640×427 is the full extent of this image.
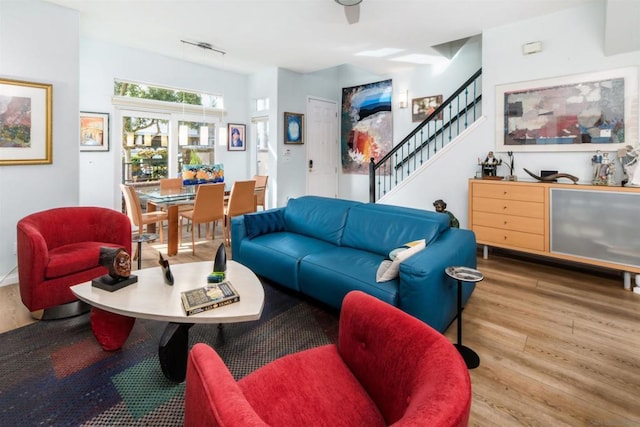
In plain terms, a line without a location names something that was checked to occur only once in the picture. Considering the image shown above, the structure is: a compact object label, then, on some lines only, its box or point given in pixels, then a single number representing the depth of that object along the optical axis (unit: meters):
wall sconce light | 6.41
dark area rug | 1.73
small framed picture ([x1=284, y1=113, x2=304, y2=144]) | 6.51
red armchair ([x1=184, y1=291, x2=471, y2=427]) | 0.81
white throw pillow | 2.29
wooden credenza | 3.17
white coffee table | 1.88
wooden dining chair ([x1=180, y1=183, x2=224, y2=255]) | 4.48
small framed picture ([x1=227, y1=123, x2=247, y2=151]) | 6.69
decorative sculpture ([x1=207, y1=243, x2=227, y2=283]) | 2.38
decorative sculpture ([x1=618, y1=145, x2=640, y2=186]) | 3.19
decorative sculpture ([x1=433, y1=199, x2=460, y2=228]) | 4.51
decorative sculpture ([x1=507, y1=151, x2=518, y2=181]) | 4.16
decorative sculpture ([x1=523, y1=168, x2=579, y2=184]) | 3.55
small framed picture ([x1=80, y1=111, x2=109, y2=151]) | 4.82
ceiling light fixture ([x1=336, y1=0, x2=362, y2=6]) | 3.10
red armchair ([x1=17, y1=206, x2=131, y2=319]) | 2.57
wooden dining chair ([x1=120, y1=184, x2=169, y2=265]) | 4.37
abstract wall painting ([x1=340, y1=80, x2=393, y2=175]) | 6.80
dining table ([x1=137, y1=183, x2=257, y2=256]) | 4.44
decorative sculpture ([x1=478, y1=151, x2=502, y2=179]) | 4.12
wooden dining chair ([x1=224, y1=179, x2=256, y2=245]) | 4.86
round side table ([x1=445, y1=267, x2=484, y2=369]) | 2.08
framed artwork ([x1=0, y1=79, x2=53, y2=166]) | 3.31
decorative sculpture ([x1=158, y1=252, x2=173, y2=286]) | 2.27
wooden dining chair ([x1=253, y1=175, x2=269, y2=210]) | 5.73
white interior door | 7.05
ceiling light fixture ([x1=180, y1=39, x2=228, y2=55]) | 4.94
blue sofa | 2.21
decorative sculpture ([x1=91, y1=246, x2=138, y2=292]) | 2.21
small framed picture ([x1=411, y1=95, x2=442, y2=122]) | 5.99
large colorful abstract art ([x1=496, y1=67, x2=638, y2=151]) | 3.42
